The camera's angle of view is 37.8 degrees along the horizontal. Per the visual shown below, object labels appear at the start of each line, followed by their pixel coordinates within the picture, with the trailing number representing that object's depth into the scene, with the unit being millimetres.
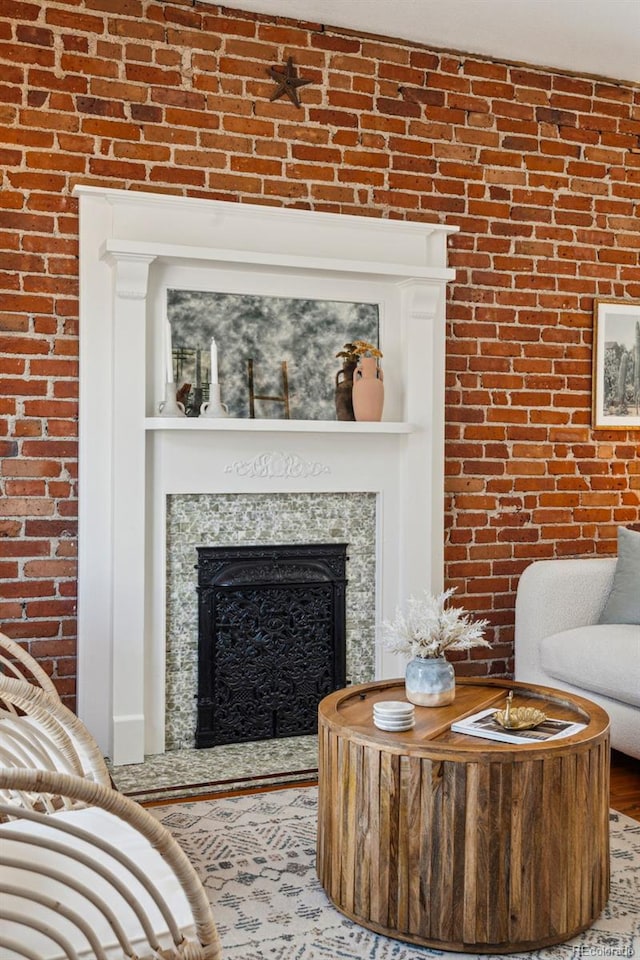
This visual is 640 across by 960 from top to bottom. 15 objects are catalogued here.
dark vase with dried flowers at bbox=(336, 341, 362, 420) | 3936
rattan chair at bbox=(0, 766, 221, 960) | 1388
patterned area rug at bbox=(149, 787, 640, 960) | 2254
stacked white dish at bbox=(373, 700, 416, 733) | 2430
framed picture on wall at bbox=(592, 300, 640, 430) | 4562
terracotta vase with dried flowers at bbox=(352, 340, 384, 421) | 3871
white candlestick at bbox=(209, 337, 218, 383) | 3691
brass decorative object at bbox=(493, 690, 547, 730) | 2469
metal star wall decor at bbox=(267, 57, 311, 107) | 3895
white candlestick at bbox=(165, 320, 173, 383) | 3705
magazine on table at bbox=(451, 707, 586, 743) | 2379
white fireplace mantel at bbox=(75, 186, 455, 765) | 3576
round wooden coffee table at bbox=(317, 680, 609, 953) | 2221
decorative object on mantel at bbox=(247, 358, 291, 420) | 3838
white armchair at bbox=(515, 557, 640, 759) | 3420
